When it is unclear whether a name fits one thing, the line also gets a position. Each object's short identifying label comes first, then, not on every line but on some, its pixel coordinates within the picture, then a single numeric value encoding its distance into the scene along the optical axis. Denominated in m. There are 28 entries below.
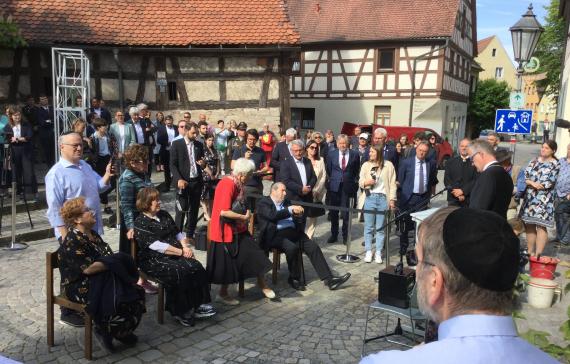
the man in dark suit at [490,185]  4.61
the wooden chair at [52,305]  4.17
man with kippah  1.10
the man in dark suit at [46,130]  12.45
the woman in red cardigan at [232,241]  5.39
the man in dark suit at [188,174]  7.80
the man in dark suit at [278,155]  8.89
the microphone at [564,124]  9.85
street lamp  8.64
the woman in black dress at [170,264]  4.90
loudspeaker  4.38
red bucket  5.80
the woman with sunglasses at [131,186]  5.55
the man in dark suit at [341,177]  8.25
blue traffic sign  9.48
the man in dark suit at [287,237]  6.01
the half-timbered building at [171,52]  14.14
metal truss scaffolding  11.32
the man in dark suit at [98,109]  12.26
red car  19.31
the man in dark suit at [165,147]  12.06
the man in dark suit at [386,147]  9.02
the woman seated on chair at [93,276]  4.21
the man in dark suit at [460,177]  6.80
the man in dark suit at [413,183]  7.35
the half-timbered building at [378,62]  25.42
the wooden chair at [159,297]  4.96
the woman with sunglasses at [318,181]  7.94
